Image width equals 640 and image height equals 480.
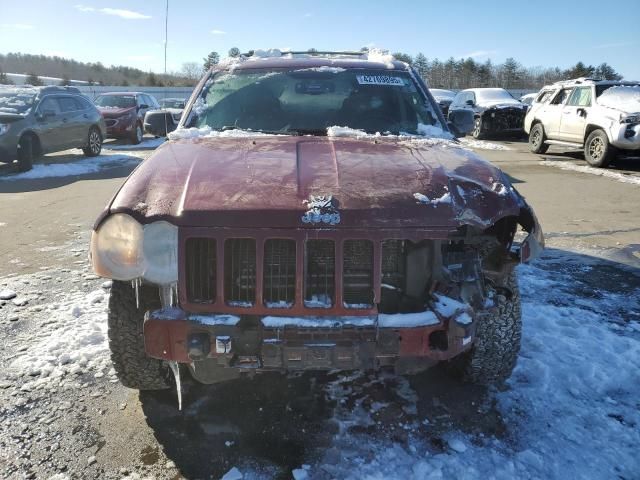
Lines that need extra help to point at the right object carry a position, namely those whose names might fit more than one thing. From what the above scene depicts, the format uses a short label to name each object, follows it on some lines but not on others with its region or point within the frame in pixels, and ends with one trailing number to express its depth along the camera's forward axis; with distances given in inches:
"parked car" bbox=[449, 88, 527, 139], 668.7
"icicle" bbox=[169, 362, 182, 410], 96.7
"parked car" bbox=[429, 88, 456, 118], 835.3
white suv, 413.1
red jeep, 84.0
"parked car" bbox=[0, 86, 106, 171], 406.3
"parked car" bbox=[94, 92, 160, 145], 617.0
